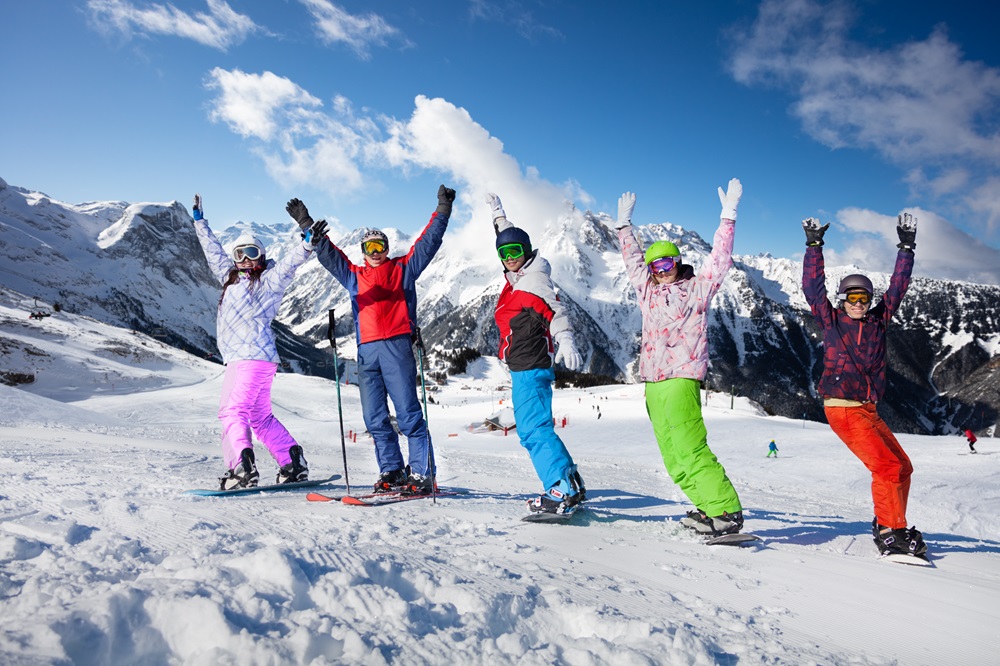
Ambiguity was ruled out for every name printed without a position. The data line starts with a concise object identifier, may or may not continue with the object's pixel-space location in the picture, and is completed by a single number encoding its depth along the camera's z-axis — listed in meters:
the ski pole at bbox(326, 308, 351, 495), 5.93
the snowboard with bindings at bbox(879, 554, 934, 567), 3.97
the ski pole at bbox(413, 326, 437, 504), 5.42
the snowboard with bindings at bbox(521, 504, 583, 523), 4.34
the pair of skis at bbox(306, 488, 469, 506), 4.53
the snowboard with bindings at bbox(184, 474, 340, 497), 4.49
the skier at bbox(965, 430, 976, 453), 19.02
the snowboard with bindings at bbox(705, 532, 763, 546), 3.95
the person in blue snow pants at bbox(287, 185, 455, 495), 5.40
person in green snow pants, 4.26
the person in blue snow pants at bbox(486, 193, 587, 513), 4.76
